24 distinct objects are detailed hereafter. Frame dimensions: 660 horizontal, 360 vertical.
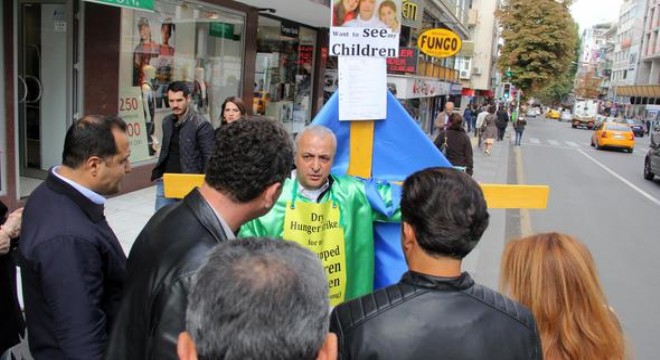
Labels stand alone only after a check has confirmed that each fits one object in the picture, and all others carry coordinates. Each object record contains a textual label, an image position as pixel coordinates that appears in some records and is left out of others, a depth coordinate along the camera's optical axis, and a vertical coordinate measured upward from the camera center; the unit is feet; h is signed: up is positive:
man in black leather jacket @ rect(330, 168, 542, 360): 5.25 -1.89
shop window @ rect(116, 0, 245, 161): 28.50 +1.26
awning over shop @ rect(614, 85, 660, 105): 220.84 +9.53
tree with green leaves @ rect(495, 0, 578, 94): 129.39 +15.63
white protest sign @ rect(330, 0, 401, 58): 10.60 +1.22
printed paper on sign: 10.41 +0.14
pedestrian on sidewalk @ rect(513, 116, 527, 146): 85.46 -2.82
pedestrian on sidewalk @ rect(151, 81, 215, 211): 17.46 -1.68
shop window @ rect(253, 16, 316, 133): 43.75 +1.56
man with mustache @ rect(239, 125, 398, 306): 9.25 -2.04
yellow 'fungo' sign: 42.75 +4.37
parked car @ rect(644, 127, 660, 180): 52.13 -4.15
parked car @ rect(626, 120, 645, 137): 157.79 -3.41
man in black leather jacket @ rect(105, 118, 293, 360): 4.84 -1.37
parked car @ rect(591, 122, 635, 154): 88.84 -3.51
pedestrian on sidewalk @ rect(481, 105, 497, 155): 64.39 -2.95
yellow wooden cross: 10.08 -1.47
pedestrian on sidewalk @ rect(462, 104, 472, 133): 101.84 -2.49
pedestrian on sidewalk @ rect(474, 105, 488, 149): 74.26 -2.55
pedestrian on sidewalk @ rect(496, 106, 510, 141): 89.76 -2.39
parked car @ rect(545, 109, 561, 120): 239.50 -2.07
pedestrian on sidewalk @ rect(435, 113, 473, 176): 33.58 -2.54
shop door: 25.25 -0.40
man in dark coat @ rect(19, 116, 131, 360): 6.51 -2.01
